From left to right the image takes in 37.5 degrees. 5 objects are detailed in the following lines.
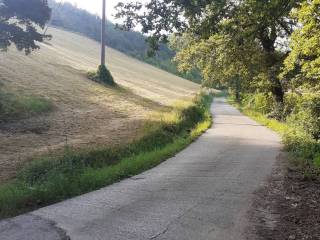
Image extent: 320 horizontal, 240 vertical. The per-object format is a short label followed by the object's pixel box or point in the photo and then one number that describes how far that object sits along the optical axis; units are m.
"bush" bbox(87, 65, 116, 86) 41.81
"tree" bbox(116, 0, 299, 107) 12.02
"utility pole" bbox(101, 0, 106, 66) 39.44
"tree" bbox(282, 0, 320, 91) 15.45
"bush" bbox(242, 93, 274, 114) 35.28
